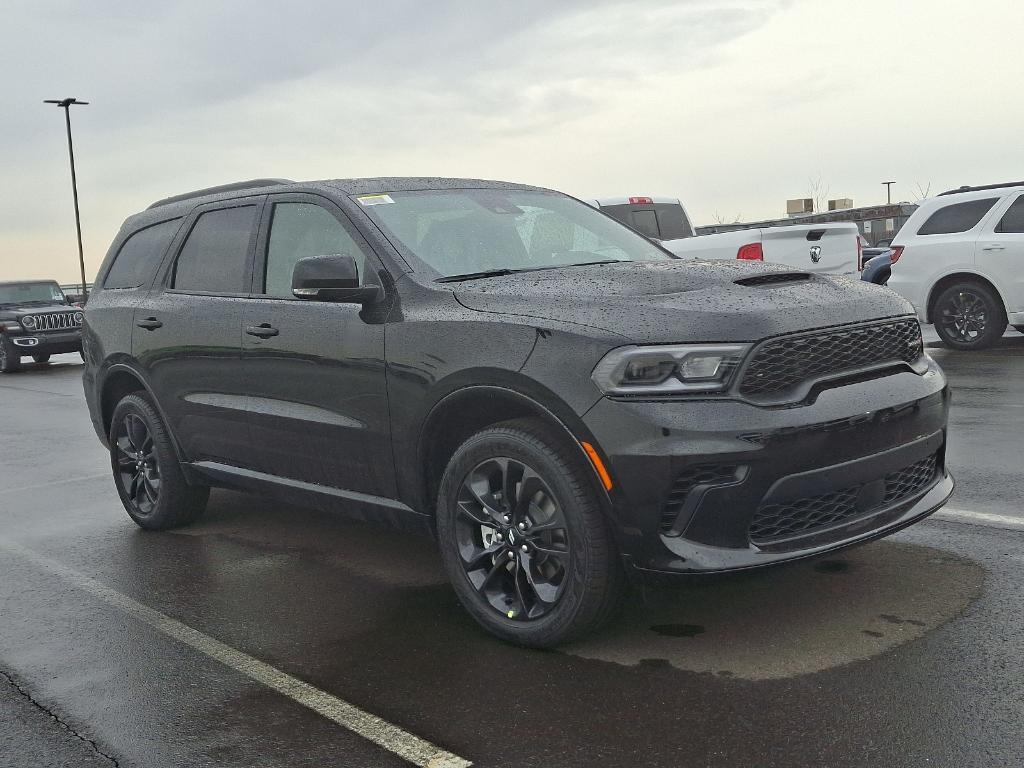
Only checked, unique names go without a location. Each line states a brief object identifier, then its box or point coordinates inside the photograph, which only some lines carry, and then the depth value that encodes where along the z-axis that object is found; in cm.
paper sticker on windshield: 494
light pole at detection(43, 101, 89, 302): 3997
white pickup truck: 1263
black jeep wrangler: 2116
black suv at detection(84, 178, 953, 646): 366
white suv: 1282
